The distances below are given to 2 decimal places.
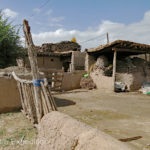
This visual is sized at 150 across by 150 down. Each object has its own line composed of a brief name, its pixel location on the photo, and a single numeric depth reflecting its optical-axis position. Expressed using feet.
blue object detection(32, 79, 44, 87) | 8.14
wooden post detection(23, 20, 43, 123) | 8.25
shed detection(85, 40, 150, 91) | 29.14
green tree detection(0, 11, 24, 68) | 33.55
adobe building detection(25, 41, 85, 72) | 44.15
